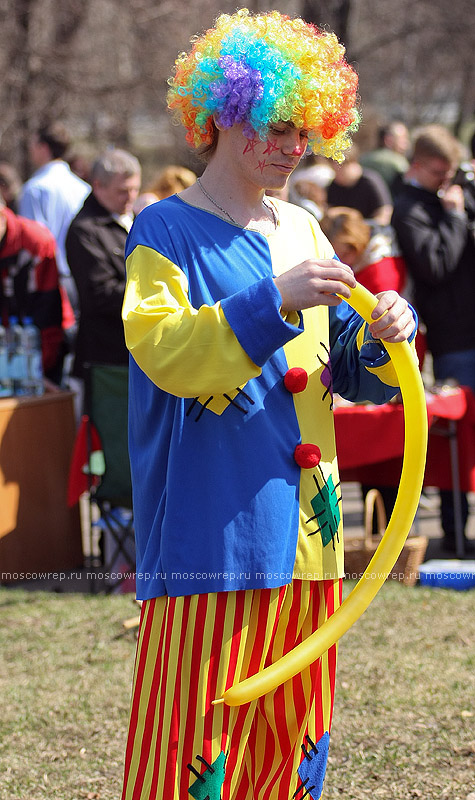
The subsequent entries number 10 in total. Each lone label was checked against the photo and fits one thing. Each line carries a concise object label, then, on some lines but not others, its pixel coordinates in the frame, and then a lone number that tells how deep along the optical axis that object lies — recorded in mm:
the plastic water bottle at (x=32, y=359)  11117
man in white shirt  14141
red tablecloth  10195
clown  4109
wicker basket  10047
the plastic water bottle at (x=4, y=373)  10937
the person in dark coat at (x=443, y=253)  11008
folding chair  9937
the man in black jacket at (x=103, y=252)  10422
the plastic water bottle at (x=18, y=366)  11070
